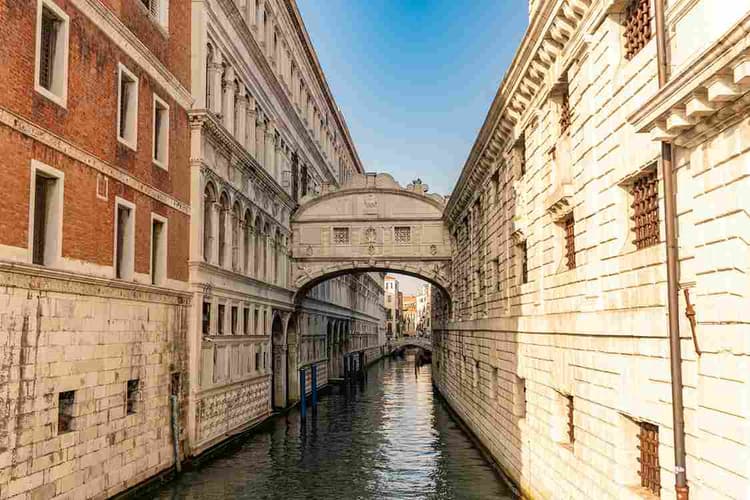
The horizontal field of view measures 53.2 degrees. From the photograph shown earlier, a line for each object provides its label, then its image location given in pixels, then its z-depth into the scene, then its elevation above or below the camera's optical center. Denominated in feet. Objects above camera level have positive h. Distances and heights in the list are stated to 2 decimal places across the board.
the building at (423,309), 490.08 +5.26
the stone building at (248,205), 64.75 +11.49
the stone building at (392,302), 480.64 +8.92
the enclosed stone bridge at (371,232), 104.37 +11.64
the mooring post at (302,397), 96.92 -10.62
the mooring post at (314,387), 107.60 -10.33
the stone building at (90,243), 35.96 +4.32
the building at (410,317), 579.48 -1.07
